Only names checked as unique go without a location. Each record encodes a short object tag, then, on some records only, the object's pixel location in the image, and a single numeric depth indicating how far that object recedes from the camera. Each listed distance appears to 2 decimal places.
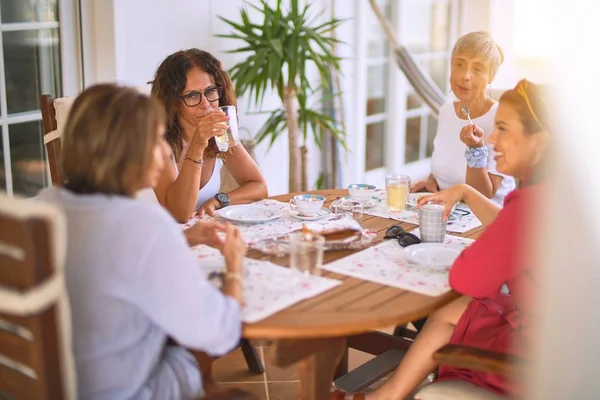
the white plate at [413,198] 2.61
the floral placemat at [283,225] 2.16
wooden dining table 1.59
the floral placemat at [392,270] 1.82
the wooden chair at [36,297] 1.30
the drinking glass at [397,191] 2.46
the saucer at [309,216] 2.38
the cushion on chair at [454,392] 1.85
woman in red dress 1.74
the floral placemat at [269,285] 1.65
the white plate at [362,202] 2.54
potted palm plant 3.85
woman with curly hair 2.46
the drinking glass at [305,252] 1.81
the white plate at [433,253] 1.99
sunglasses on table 2.12
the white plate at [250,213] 2.34
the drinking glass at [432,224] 2.14
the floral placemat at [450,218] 2.35
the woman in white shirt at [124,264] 1.45
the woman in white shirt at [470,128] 2.75
